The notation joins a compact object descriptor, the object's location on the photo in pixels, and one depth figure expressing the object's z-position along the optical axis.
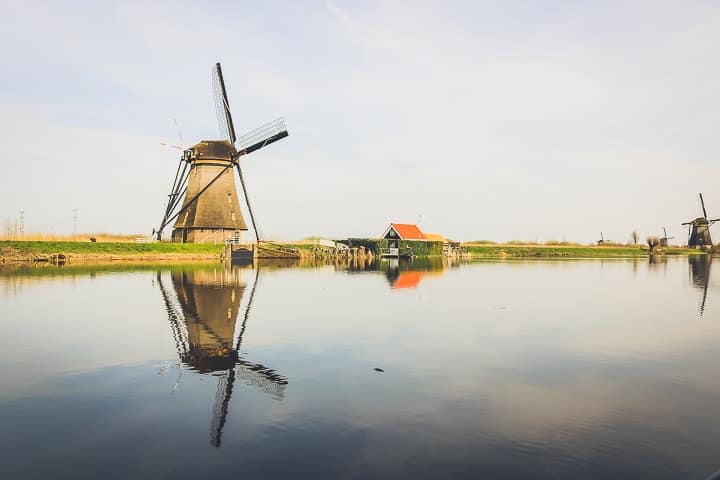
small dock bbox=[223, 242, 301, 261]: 46.91
